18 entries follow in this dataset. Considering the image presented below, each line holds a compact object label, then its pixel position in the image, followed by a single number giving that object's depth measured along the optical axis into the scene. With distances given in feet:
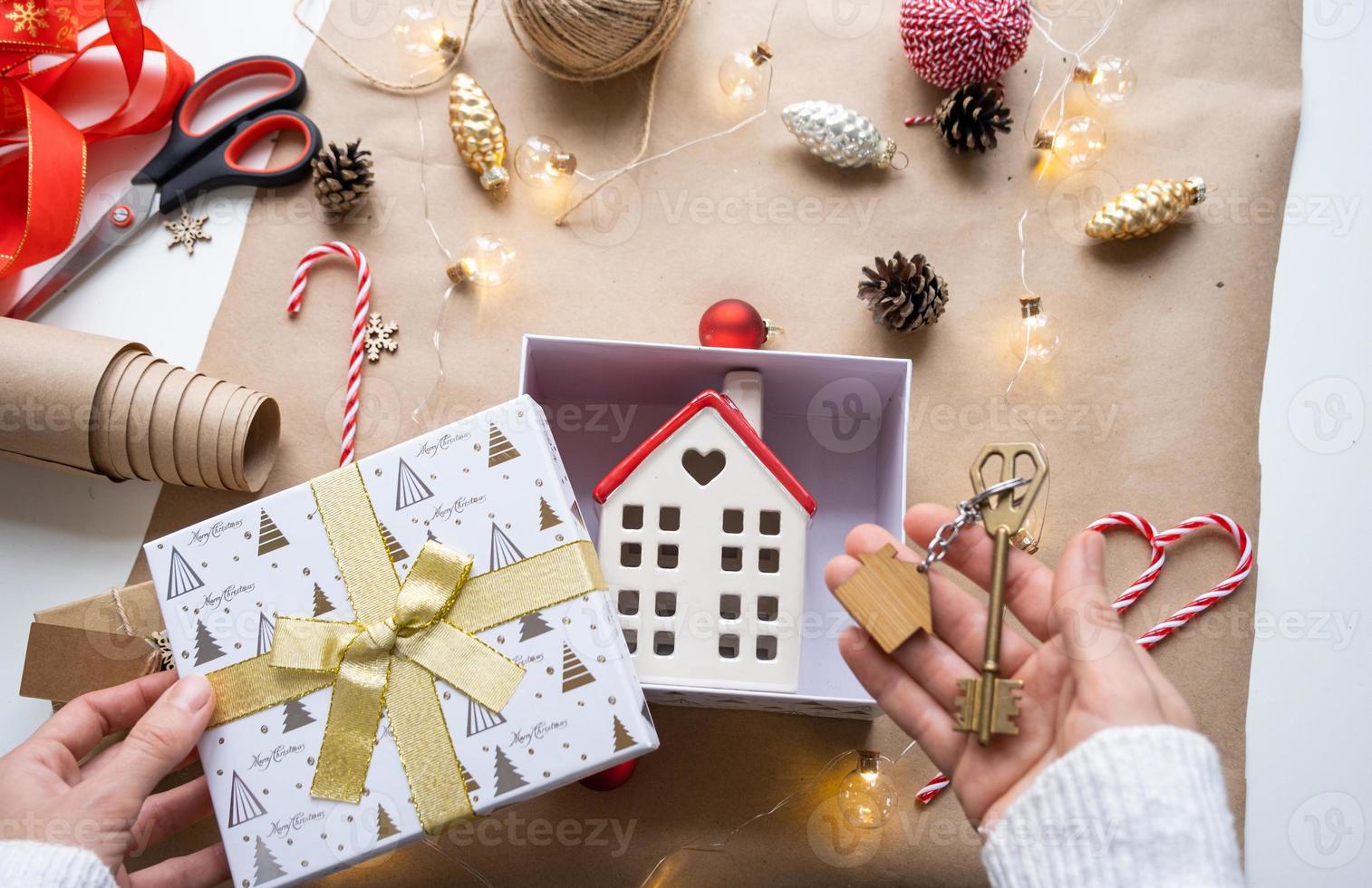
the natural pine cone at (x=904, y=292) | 2.21
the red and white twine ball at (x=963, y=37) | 2.24
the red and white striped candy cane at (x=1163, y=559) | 2.22
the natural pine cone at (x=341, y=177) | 2.29
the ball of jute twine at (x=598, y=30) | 2.23
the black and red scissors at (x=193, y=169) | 2.34
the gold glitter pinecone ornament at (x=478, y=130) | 2.30
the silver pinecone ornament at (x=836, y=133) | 2.30
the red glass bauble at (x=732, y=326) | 2.16
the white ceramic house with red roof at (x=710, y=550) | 1.98
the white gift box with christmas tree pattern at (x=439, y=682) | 1.84
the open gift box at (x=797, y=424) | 2.07
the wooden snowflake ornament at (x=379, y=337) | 2.32
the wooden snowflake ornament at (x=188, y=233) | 2.37
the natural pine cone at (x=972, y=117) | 2.31
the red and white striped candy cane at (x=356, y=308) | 2.27
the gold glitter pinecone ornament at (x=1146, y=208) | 2.27
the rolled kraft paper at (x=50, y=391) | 2.10
